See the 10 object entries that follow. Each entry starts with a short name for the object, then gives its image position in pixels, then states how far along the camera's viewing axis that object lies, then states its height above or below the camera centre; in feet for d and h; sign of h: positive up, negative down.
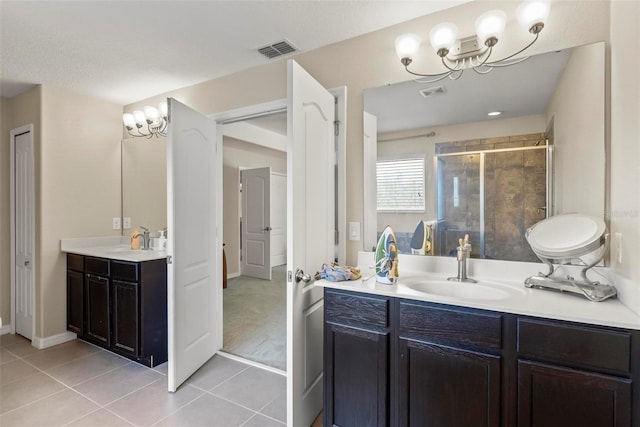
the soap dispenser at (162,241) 10.02 -0.94
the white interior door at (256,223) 19.08 -0.75
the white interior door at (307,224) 5.43 -0.26
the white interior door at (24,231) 10.15 -0.63
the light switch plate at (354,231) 7.14 -0.47
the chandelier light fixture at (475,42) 5.09 +3.03
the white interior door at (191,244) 7.26 -0.83
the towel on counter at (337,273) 5.72 -1.17
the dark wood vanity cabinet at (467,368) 3.75 -2.19
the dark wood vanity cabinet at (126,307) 8.34 -2.66
